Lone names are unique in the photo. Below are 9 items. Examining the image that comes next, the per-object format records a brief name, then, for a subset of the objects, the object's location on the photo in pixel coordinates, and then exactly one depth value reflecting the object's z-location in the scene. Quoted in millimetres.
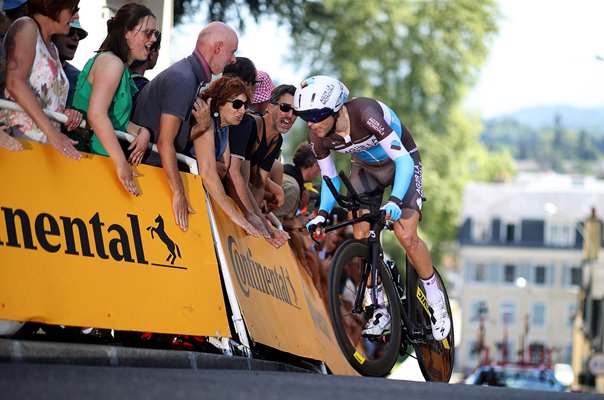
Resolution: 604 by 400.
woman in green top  16687
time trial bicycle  19297
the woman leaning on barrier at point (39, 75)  15531
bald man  17500
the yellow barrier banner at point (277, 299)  18484
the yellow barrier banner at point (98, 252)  14750
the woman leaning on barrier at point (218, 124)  18828
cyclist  19547
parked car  54406
